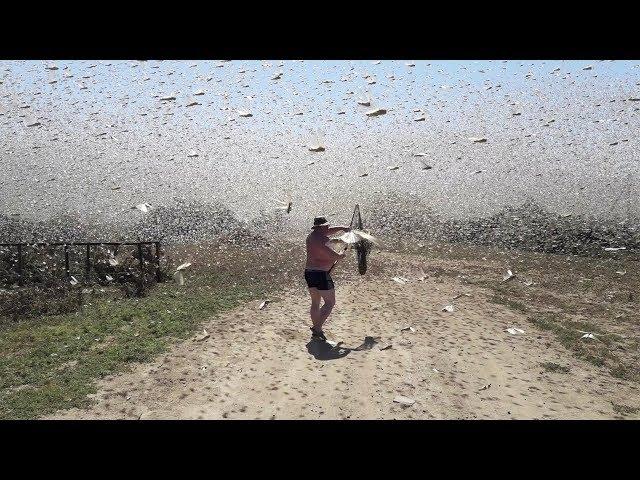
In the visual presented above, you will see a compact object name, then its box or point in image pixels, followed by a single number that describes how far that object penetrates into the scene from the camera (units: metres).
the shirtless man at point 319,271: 8.54
